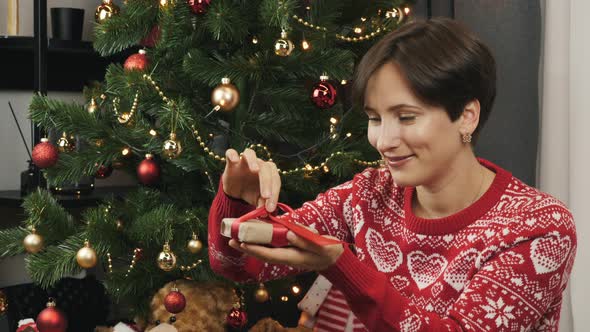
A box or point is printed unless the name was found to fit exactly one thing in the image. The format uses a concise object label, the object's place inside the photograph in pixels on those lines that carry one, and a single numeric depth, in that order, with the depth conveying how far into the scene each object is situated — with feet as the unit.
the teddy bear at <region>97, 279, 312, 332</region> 8.87
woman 6.74
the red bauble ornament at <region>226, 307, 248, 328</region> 8.83
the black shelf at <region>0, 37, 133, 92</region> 10.67
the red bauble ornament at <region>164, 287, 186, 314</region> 8.63
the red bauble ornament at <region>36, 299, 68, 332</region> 8.93
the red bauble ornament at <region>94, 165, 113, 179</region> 9.18
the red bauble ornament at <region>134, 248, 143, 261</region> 8.91
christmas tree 8.56
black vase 10.08
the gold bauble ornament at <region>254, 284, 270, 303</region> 8.96
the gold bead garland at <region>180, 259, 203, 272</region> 8.74
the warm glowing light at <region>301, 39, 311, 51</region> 8.60
